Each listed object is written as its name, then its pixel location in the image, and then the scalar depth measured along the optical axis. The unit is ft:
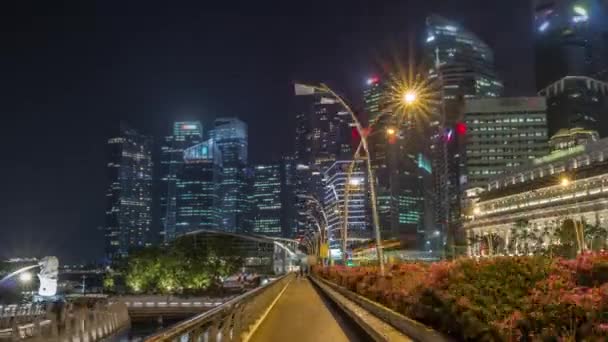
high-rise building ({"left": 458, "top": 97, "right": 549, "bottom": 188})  610.24
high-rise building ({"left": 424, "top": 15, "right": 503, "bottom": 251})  580.71
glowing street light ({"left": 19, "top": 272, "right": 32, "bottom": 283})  390.24
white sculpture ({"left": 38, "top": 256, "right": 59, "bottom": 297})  269.23
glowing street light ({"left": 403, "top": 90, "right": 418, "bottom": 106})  73.87
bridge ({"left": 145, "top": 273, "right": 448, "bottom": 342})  32.30
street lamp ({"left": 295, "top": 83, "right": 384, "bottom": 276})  84.64
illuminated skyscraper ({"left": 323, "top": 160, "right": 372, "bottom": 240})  398.33
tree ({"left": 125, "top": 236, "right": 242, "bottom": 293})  289.33
